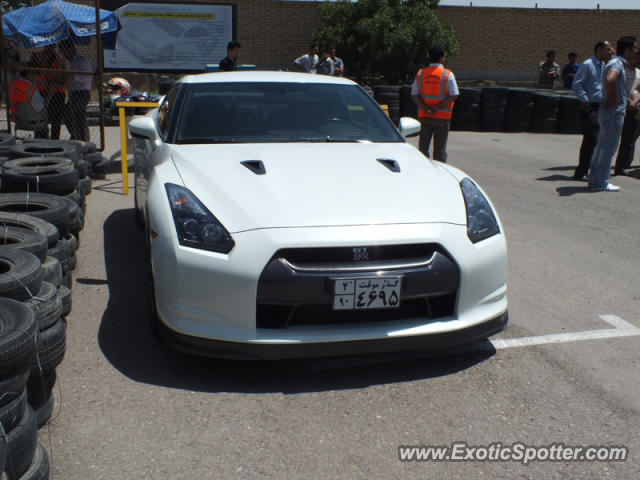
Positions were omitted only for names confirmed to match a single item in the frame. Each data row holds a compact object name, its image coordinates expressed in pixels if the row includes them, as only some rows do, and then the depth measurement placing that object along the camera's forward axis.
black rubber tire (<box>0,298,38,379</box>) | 2.14
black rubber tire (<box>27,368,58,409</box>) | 2.61
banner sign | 24.38
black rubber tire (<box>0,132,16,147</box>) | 6.51
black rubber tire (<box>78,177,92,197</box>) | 6.19
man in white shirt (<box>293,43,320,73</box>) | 15.17
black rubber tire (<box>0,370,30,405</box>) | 2.15
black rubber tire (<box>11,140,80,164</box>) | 5.71
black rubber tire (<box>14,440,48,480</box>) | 2.19
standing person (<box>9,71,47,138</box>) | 9.16
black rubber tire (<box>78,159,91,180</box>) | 6.59
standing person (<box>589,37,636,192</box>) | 7.91
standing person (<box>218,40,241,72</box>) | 9.99
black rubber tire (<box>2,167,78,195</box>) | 4.61
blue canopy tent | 10.98
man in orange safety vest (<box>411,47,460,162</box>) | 7.98
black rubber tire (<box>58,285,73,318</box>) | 3.55
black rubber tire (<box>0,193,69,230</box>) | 4.03
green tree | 25.45
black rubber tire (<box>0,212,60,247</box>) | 3.59
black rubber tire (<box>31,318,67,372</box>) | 2.70
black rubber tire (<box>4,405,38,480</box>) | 2.13
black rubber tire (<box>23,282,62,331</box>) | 2.78
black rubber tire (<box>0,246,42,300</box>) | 2.71
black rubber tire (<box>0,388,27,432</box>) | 2.13
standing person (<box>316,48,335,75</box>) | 15.37
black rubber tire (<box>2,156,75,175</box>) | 5.03
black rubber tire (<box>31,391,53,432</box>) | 2.64
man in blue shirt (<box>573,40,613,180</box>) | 8.64
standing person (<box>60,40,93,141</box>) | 9.48
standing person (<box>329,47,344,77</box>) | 15.67
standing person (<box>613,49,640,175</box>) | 9.16
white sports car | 2.94
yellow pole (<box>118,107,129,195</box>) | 7.79
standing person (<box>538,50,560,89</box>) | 18.81
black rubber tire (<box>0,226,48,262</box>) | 3.17
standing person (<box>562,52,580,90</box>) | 17.92
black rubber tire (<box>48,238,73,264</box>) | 3.72
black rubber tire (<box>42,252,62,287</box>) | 3.26
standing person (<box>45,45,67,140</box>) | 9.45
